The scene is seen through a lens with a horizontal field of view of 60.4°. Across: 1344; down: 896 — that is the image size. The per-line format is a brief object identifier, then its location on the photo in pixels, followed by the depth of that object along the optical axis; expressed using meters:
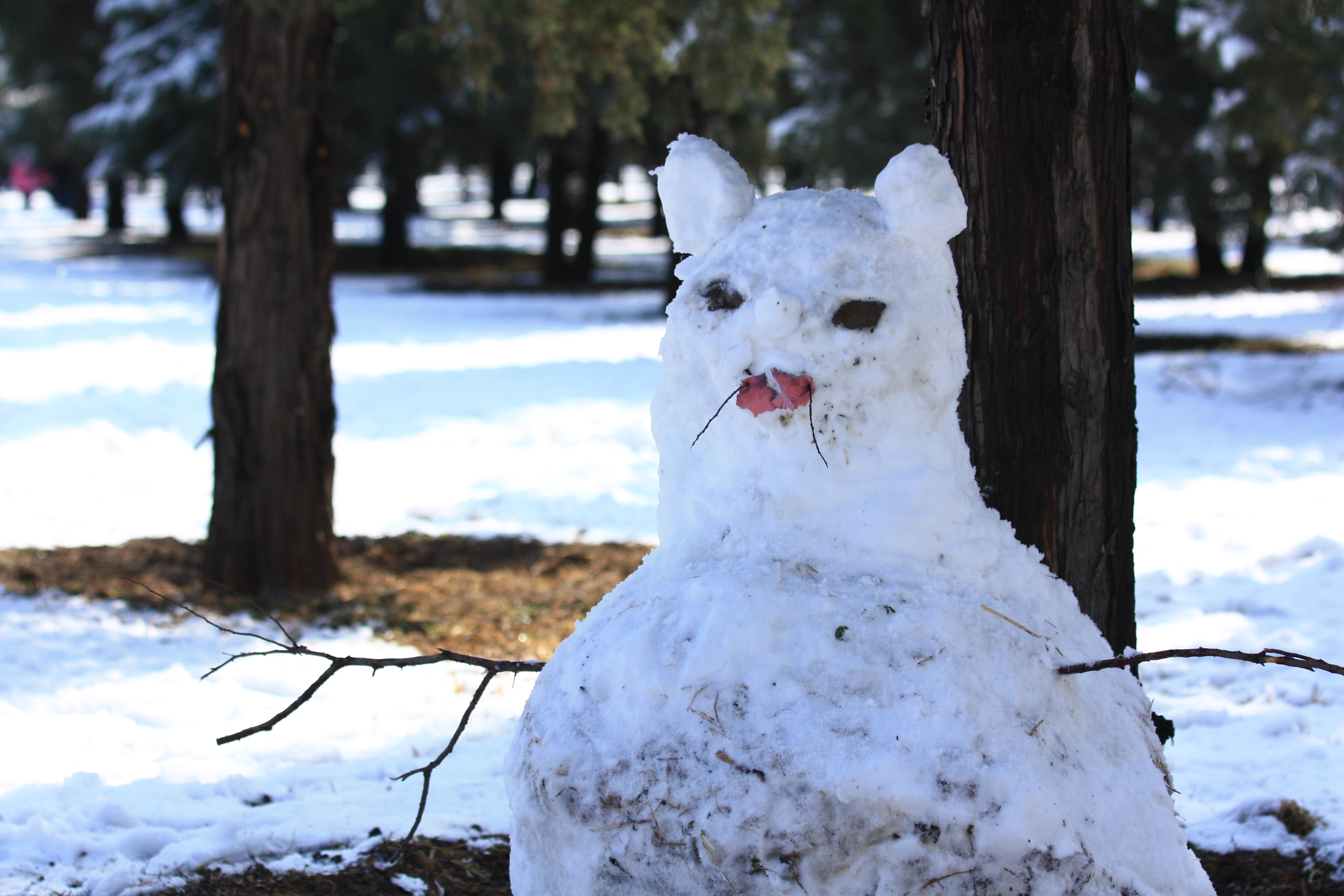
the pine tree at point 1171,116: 14.76
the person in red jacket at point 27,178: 44.72
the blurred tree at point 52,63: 23.52
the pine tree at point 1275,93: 9.52
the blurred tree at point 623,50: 6.10
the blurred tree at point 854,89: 14.42
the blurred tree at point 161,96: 19.88
